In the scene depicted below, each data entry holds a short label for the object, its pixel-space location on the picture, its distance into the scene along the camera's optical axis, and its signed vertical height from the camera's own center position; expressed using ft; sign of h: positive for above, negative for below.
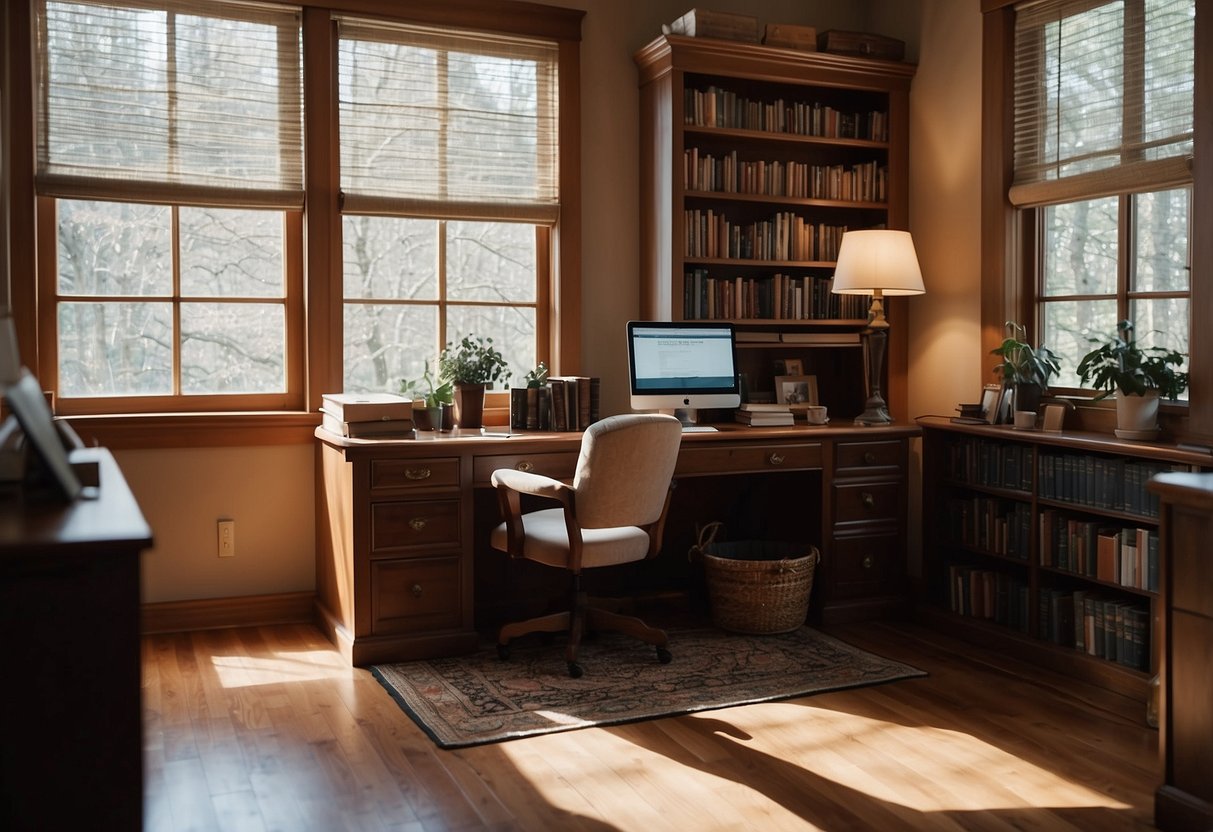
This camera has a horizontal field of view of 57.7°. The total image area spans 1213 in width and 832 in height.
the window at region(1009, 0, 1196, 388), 12.05 +2.40
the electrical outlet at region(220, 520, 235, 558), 13.73 -1.96
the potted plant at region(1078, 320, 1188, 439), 11.71 -0.08
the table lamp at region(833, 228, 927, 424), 14.10 +1.35
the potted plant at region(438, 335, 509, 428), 13.78 +0.06
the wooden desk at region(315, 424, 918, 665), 12.30 -1.67
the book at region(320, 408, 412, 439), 12.47 -0.55
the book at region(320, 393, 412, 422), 12.46 -0.32
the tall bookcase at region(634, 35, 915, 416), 14.71 +2.61
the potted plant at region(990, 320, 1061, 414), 13.28 +0.05
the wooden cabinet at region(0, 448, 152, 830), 5.35 -1.47
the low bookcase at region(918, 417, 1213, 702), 11.48 -1.97
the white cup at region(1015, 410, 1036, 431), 13.03 -0.54
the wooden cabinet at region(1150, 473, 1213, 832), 8.02 -2.11
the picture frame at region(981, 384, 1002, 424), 13.61 -0.35
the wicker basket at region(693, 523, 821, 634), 13.35 -2.63
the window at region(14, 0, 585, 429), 12.86 +2.27
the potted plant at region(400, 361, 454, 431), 13.60 -0.37
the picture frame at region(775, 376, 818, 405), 15.83 -0.19
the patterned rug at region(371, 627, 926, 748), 10.61 -3.24
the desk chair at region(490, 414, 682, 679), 11.44 -1.45
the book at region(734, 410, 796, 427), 14.34 -0.54
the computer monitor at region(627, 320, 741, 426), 14.07 +0.14
